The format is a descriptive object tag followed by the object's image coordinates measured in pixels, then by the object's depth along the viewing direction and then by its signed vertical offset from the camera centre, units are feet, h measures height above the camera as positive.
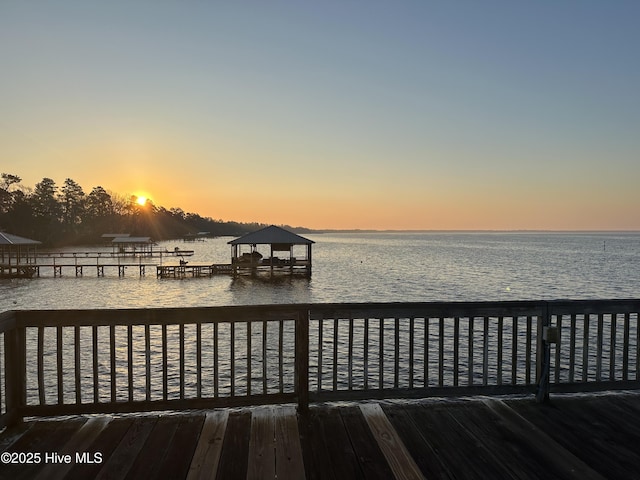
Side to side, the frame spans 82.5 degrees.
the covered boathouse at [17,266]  110.63 -12.57
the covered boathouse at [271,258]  111.65 -10.93
